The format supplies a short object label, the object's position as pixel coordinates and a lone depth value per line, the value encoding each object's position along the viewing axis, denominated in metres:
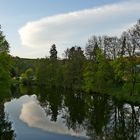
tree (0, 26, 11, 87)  22.17
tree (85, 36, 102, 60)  35.58
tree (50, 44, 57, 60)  51.68
